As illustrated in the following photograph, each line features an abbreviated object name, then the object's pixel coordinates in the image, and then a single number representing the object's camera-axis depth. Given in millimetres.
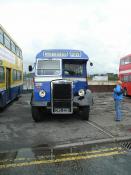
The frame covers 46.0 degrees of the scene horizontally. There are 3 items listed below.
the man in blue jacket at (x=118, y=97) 6525
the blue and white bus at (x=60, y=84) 6272
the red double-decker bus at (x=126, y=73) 14026
